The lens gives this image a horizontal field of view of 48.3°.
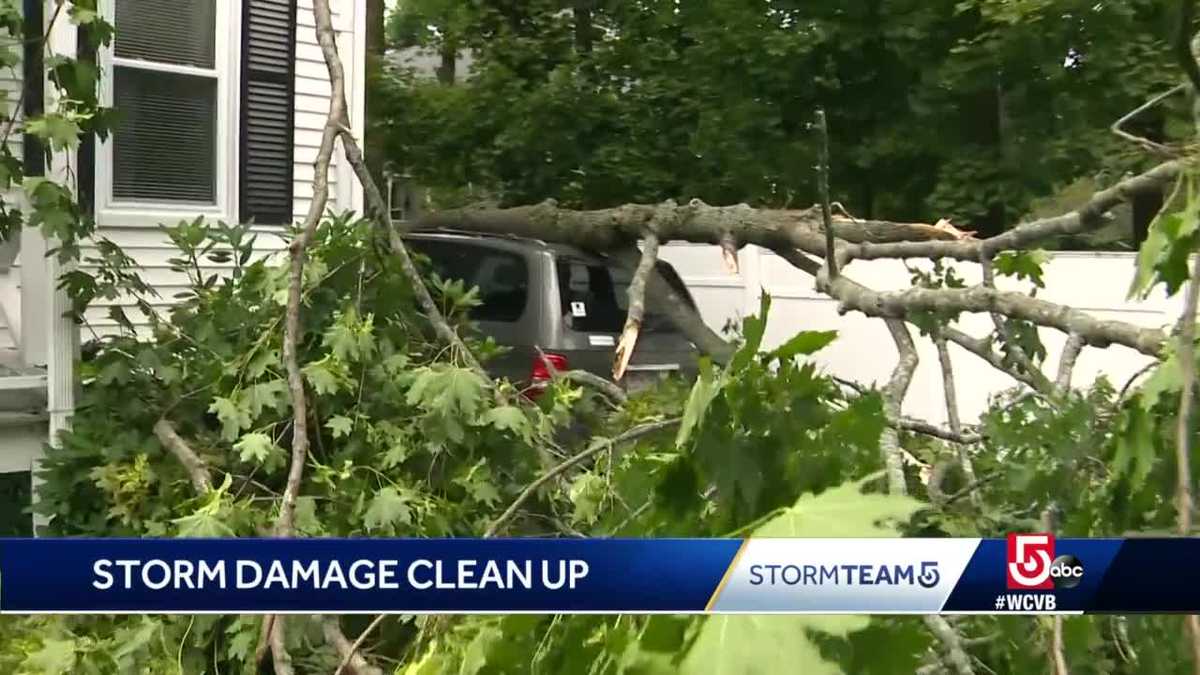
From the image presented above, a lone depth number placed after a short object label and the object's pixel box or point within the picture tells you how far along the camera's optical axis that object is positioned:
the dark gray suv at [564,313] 8.15
